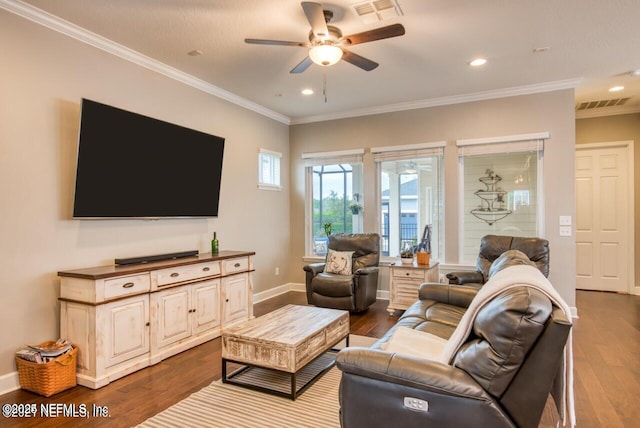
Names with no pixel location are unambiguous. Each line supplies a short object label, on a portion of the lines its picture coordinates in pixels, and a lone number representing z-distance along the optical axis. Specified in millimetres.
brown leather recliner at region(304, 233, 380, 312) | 4719
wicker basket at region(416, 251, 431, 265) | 4910
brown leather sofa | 1496
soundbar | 3424
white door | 6098
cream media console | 2889
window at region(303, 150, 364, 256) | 6066
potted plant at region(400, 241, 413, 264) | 5080
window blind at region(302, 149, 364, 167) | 5949
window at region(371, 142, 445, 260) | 5473
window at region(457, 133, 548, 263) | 4941
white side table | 4742
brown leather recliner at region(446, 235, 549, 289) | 4215
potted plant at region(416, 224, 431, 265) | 4918
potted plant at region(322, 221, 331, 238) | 6113
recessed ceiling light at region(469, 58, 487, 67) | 3992
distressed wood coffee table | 2607
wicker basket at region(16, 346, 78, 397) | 2705
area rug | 2352
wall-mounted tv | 3212
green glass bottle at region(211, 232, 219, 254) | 4414
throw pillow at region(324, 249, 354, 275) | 5113
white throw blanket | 1640
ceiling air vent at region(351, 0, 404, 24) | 2881
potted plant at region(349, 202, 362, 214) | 5977
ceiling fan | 2646
